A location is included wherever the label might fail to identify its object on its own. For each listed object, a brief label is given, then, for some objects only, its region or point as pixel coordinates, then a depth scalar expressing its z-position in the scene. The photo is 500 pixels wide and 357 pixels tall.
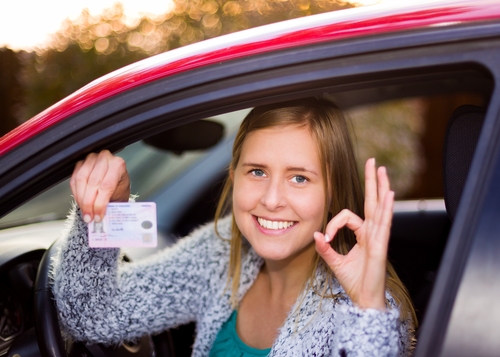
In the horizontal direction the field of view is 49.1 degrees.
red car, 0.93
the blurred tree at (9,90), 5.76
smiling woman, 1.19
